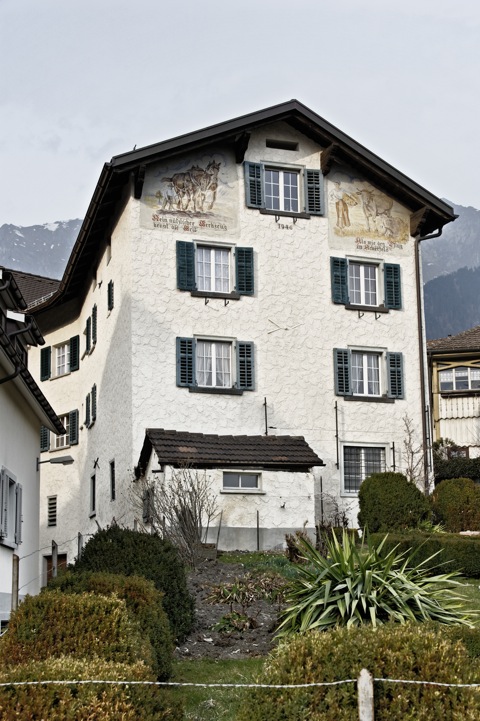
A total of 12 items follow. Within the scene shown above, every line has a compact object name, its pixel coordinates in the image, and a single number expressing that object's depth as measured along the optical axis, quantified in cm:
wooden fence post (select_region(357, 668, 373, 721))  734
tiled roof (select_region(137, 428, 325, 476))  2889
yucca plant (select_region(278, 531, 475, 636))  1345
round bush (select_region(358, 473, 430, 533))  2756
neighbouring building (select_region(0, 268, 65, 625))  1764
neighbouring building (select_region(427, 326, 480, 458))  4656
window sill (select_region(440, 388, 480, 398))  4691
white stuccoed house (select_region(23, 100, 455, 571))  3089
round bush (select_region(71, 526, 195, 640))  1502
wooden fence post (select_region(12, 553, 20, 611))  1278
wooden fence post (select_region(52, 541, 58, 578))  1953
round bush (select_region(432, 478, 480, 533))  2823
